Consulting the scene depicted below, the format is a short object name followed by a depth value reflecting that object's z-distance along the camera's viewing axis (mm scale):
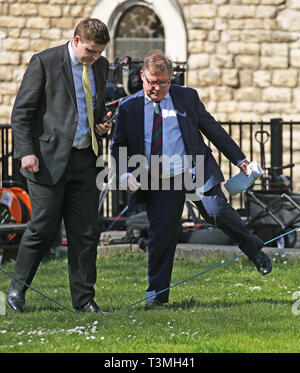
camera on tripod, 20133
